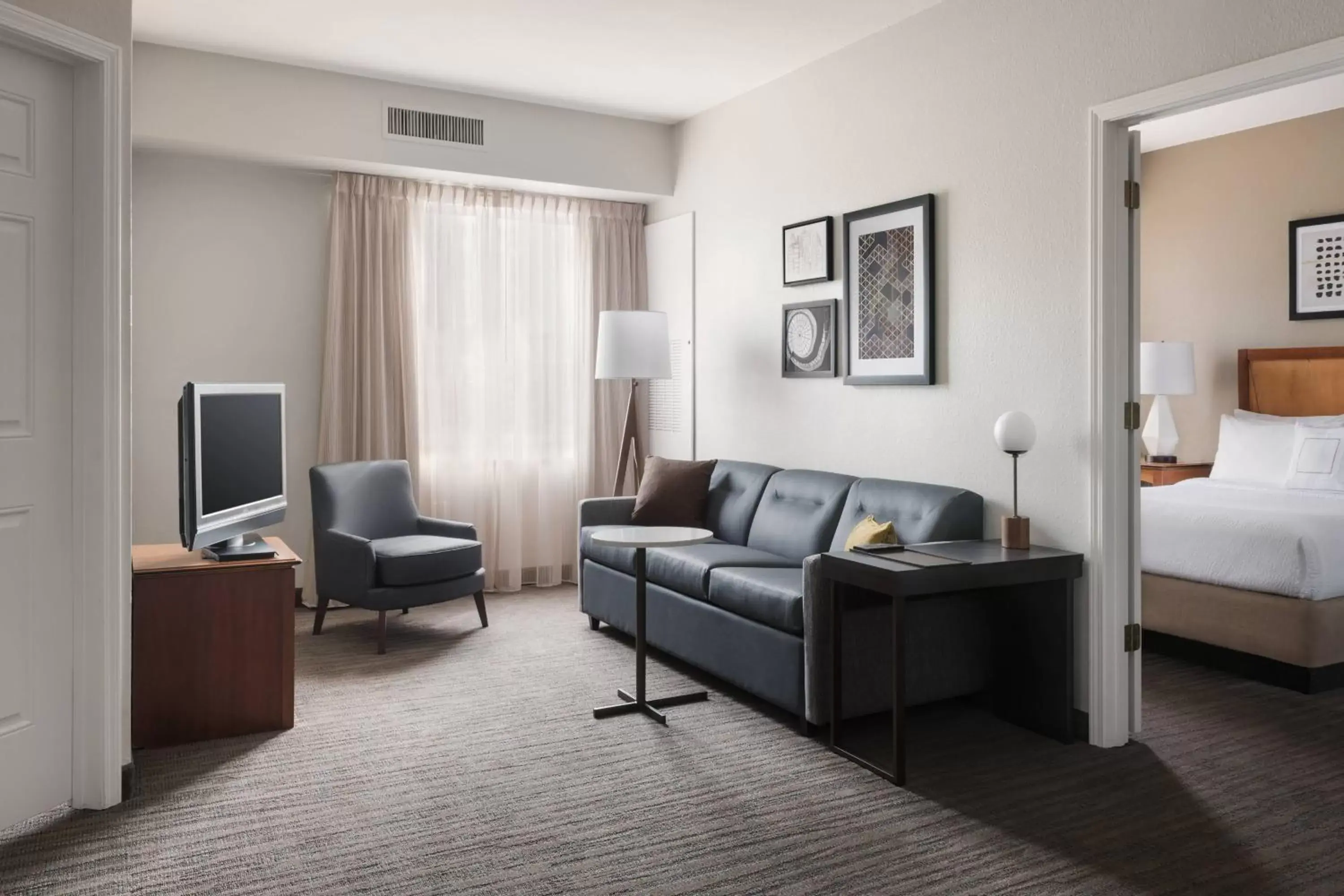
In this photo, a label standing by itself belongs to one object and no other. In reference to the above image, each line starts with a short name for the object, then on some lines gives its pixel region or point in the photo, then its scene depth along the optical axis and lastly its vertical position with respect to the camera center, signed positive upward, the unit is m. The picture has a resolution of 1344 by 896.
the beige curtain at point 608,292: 6.31 +0.97
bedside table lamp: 6.14 +0.45
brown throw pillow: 5.00 -0.28
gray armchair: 4.61 -0.51
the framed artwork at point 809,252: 4.73 +0.93
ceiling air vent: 5.33 +1.73
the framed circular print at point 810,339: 4.75 +0.51
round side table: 3.65 -0.58
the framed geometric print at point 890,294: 4.14 +0.65
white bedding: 3.92 -0.42
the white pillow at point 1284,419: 5.38 +0.12
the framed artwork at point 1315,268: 5.66 +1.01
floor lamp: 5.39 +0.52
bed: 3.91 -0.60
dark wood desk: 3.03 -0.59
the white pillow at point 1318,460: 5.15 -0.11
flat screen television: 3.44 -0.09
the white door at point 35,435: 2.65 +0.02
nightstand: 6.30 -0.21
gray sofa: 3.41 -0.62
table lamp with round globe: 3.45 +0.00
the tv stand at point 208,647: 3.30 -0.71
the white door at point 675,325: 5.96 +0.71
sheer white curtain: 5.87 +0.50
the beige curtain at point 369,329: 5.54 +0.65
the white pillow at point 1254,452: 5.52 -0.07
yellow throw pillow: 3.62 -0.35
